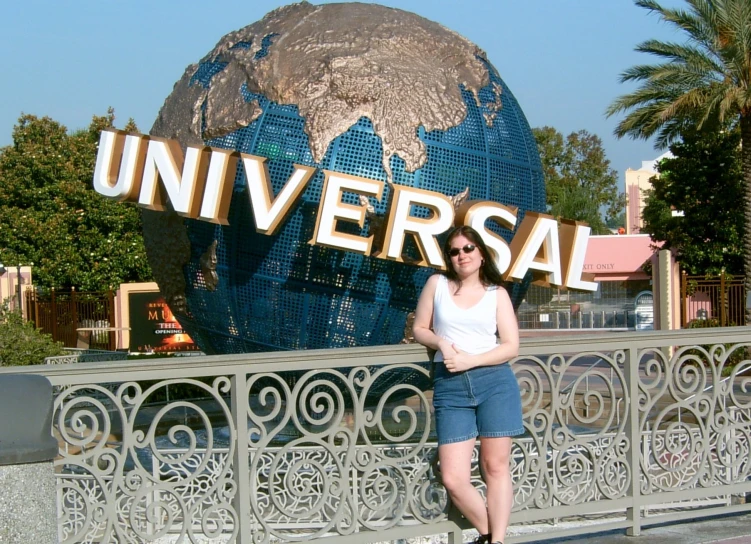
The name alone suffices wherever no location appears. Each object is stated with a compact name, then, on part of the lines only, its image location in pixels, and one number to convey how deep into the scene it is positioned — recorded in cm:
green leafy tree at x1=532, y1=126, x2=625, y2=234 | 4772
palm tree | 1717
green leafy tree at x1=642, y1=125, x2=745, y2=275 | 2125
